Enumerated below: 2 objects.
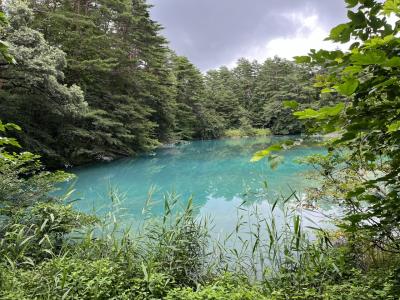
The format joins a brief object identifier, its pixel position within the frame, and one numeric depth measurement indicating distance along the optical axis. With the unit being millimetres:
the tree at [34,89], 8078
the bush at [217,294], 1926
